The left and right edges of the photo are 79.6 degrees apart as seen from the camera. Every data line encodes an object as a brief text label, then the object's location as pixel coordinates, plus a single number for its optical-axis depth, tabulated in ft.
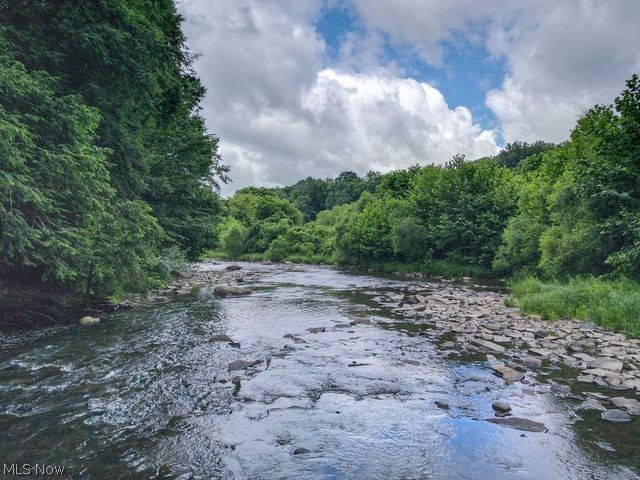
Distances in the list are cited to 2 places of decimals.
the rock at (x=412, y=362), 36.20
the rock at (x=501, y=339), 44.96
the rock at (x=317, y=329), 49.06
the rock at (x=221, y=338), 43.24
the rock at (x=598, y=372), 32.52
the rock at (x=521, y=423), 23.49
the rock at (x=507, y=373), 32.01
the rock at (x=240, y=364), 33.83
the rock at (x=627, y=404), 25.43
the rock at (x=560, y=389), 29.30
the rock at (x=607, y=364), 33.91
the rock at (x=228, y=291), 80.74
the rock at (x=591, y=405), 26.22
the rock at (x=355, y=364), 35.76
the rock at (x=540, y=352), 39.14
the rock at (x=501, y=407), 25.81
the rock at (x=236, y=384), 28.73
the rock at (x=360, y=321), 54.42
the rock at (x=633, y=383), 29.76
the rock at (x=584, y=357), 36.83
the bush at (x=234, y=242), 292.20
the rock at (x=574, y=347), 40.37
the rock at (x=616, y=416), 24.29
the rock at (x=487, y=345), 41.18
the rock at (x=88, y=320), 48.52
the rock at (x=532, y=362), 36.06
